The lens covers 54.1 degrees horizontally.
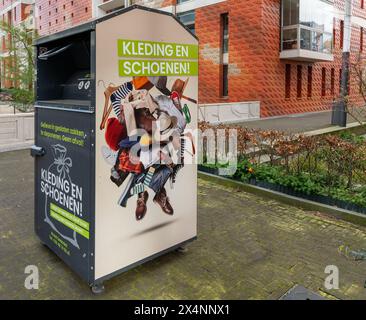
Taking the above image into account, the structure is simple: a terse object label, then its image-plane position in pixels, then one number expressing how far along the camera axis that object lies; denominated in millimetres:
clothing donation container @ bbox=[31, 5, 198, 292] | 2883
